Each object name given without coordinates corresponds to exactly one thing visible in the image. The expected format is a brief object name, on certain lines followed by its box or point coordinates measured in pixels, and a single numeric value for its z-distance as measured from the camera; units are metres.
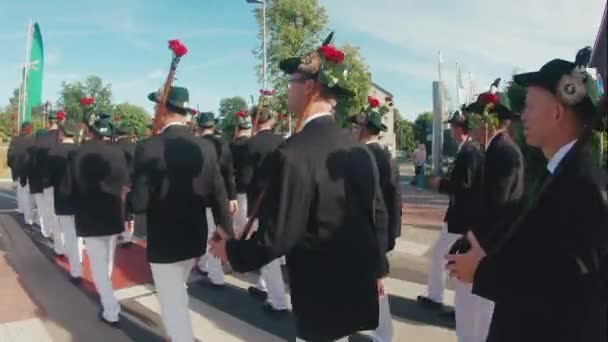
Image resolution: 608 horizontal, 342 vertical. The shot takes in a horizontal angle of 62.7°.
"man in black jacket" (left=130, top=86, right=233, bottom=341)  3.90
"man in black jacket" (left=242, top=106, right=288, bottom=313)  5.60
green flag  22.39
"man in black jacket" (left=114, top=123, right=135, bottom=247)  8.37
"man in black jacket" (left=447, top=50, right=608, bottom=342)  1.82
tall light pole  21.43
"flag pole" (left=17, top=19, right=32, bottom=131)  22.77
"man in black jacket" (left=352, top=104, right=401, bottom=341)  4.41
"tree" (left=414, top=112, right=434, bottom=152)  76.56
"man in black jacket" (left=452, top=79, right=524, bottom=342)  3.79
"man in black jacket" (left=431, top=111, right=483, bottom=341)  4.26
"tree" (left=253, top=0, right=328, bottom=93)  31.59
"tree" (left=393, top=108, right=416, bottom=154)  80.56
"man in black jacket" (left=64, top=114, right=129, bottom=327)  5.33
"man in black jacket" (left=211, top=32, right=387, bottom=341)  2.49
